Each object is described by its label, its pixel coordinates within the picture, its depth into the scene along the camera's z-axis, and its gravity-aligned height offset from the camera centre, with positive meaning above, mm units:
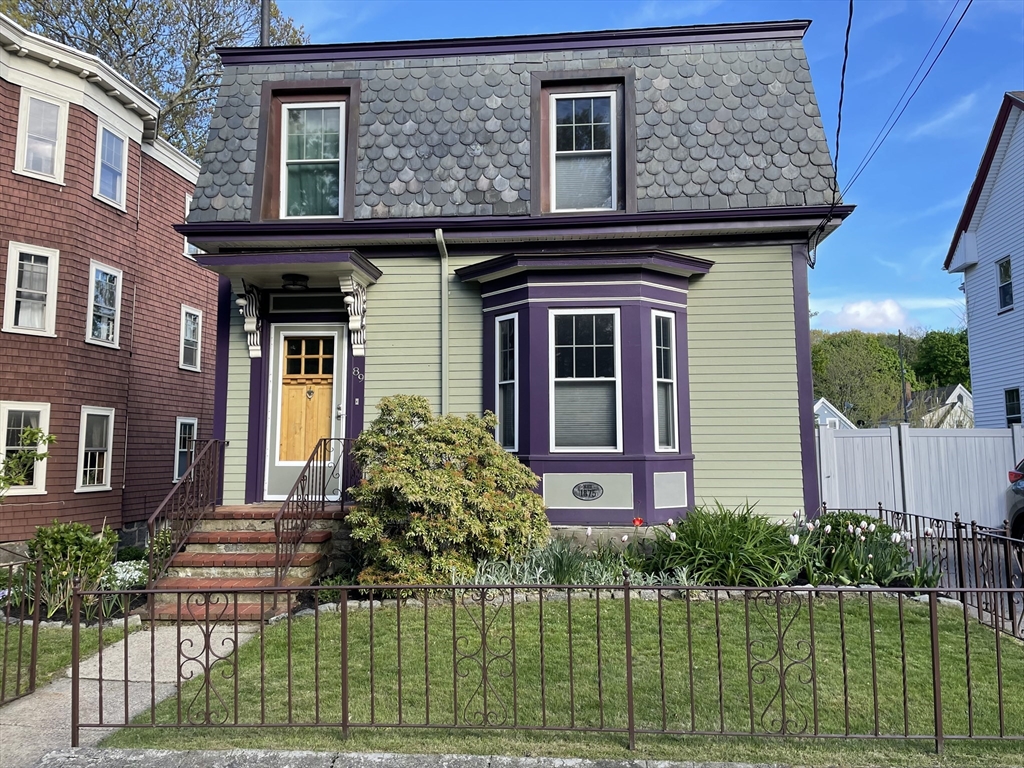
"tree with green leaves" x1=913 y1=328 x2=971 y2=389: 46406 +5876
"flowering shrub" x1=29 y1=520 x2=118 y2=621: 7086 -1308
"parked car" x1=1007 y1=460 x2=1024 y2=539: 9703 -938
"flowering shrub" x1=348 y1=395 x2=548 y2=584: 6602 -597
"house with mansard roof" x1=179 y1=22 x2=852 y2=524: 8227 +2605
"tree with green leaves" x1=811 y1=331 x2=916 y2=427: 37312 +3486
